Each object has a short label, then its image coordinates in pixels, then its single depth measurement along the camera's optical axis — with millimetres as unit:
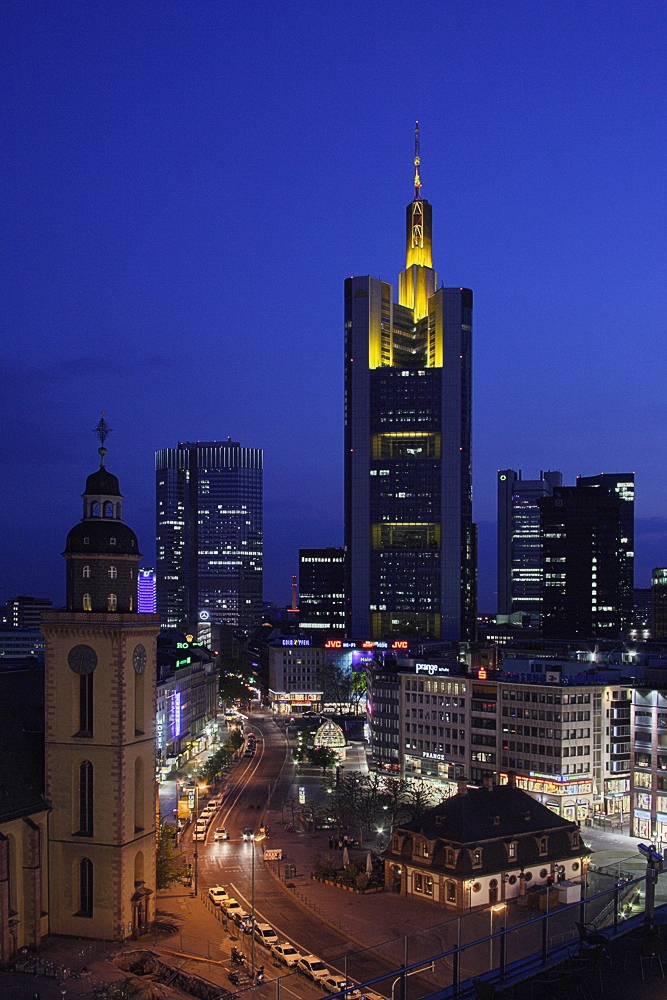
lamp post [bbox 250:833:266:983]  59625
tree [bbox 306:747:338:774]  143375
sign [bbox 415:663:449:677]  134625
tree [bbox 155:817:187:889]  73875
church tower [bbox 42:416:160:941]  66000
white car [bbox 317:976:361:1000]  57497
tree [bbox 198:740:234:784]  130125
